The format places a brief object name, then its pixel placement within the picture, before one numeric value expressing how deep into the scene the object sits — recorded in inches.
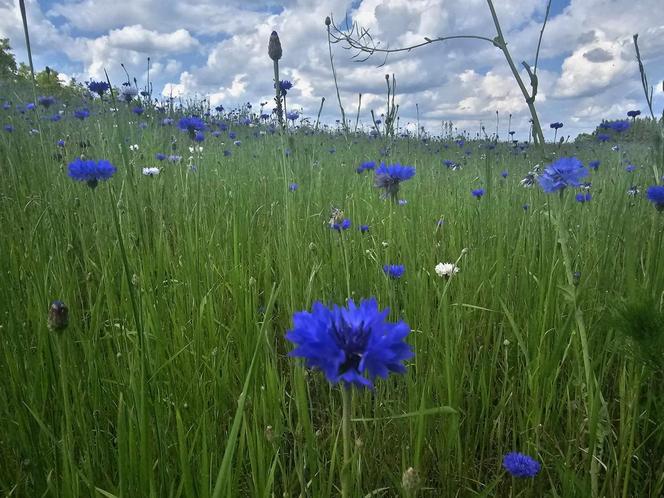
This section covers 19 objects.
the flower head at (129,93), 33.3
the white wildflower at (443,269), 19.8
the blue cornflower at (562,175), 17.5
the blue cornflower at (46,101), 40.9
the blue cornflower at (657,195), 19.3
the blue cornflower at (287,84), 27.0
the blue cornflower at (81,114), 39.5
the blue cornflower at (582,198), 26.5
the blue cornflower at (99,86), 36.1
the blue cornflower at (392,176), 21.4
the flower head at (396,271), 18.2
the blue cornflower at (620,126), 37.7
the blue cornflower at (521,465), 12.9
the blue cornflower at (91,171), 18.5
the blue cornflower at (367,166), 35.4
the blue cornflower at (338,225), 18.2
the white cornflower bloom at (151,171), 29.6
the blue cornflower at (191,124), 29.1
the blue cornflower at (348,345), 7.8
